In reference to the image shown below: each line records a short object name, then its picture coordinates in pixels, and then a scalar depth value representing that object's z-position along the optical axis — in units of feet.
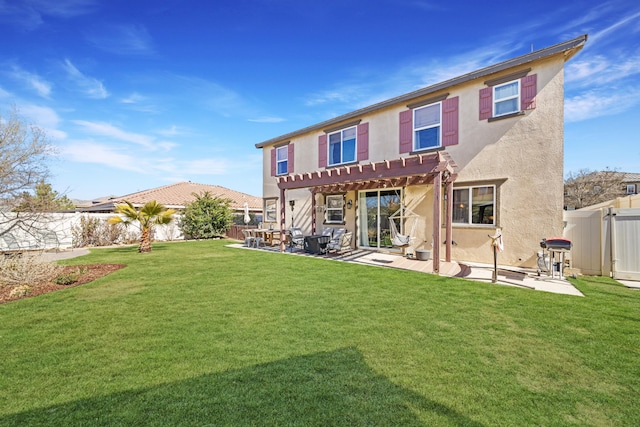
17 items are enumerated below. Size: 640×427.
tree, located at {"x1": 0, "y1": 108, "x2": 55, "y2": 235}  28.81
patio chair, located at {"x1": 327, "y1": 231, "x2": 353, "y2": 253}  35.97
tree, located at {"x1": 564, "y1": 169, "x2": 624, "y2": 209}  64.39
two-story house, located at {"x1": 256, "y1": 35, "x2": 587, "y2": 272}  25.72
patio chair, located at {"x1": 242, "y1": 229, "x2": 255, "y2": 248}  48.21
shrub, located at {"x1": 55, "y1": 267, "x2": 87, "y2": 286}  22.33
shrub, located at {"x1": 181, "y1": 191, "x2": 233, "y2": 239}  61.26
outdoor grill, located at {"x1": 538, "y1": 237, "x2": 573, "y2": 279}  22.36
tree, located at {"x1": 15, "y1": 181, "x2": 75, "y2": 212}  30.84
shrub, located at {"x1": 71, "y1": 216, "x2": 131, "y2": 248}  49.53
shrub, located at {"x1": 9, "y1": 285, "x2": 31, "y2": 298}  19.18
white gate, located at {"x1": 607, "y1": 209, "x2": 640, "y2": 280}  22.61
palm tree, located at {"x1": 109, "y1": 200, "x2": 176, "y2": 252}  41.57
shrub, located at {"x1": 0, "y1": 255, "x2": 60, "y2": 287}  21.54
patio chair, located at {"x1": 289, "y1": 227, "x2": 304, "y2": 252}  40.76
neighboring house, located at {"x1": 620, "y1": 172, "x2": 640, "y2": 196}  84.20
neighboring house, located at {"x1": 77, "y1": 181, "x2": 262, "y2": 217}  69.36
